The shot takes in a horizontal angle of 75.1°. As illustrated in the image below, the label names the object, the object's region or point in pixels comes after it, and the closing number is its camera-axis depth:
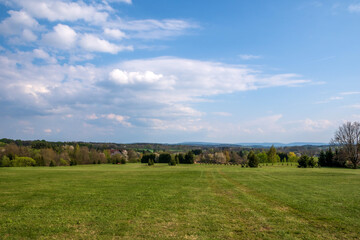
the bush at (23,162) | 72.12
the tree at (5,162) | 70.31
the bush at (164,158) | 114.28
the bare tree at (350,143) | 64.44
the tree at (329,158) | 72.82
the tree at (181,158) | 105.54
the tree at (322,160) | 74.34
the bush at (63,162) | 88.88
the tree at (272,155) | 113.97
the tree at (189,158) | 102.62
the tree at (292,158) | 133.45
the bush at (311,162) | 67.00
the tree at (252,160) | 65.69
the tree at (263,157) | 115.84
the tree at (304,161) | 66.00
